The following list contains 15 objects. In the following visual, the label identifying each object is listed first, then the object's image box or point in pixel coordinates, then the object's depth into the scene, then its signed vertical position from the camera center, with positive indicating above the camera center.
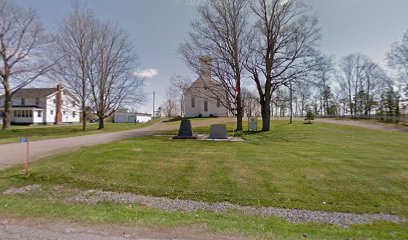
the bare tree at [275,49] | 24.28 +7.22
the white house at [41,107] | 47.97 +3.05
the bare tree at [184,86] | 25.96 +3.68
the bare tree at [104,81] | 32.88 +5.52
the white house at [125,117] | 66.75 +0.91
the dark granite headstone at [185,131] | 19.08 -0.89
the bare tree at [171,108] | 87.68 +4.51
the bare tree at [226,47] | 24.73 +7.67
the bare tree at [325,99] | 66.69 +5.75
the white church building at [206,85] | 25.39 +3.81
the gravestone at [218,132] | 18.86 -0.99
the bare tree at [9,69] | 29.50 +6.70
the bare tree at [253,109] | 63.73 +3.31
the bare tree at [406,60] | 37.04 +8.73
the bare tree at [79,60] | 31.31 +7.90
